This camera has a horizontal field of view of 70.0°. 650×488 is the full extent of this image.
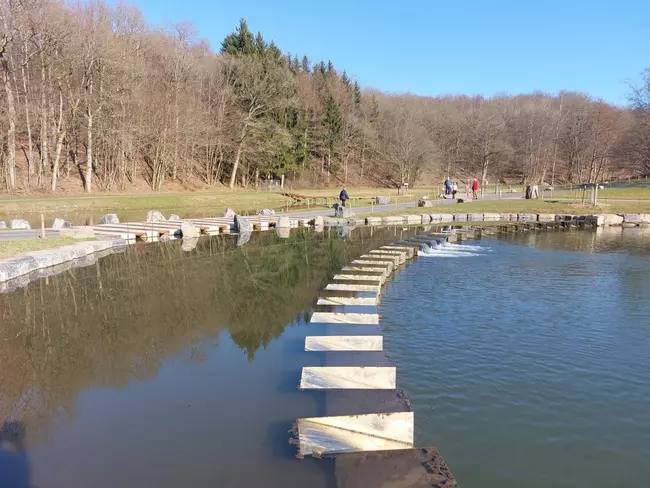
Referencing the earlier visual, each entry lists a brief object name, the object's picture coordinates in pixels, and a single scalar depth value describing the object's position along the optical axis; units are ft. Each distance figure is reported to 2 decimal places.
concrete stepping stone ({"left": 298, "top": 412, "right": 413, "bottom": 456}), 14.80
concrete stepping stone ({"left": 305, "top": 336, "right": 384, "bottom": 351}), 23.06
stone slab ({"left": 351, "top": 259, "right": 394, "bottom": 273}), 42.37
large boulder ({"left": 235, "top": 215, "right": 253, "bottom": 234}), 66.49
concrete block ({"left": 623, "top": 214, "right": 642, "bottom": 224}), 82.07
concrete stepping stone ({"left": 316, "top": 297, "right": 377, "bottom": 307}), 30.91
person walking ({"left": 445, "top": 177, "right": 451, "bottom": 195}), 122.81
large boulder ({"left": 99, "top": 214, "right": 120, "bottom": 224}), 67.15
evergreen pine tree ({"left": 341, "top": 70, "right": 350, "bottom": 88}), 219.41
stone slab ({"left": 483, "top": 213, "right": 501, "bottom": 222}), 85.25
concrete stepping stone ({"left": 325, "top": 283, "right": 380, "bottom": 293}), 34.50
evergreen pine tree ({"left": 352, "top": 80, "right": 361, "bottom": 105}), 209.58
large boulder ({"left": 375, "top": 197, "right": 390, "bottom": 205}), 105.91
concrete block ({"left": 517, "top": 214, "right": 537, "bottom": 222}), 84.53
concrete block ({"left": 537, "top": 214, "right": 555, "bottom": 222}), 84.43
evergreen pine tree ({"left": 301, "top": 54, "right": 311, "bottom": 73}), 216.90
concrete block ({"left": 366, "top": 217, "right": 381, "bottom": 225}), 78.18
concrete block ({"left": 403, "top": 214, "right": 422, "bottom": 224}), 80.84
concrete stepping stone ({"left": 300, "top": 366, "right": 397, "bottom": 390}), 18.79
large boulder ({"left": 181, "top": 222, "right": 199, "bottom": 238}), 59.98
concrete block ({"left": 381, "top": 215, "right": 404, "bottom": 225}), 79.25
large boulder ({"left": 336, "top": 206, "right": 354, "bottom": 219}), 81.84
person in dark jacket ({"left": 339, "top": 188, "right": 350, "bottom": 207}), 90.17
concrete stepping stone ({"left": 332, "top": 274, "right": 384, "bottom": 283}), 37.09
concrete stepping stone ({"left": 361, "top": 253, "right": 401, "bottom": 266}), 44.96
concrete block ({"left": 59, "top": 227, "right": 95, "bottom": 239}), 50.70
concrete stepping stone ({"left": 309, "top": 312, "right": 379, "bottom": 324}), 27.02
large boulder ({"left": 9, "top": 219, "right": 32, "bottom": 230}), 54.85
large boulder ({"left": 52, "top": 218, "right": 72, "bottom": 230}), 55.93
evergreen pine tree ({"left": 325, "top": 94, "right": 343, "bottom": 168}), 178.60
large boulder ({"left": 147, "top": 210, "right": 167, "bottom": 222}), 67.42
